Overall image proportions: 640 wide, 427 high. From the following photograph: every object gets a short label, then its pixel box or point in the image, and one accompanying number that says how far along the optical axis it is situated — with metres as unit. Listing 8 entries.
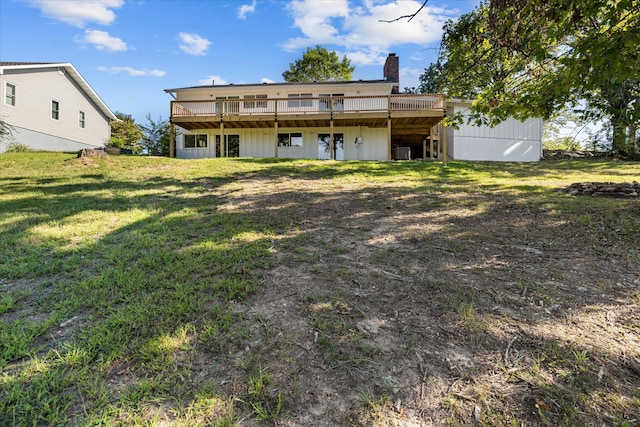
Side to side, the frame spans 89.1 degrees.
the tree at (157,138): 22.72
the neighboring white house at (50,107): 15.80
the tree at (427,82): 34.40
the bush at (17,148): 15.40
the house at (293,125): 16.88
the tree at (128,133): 26.25
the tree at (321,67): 35.03
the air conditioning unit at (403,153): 21.46
